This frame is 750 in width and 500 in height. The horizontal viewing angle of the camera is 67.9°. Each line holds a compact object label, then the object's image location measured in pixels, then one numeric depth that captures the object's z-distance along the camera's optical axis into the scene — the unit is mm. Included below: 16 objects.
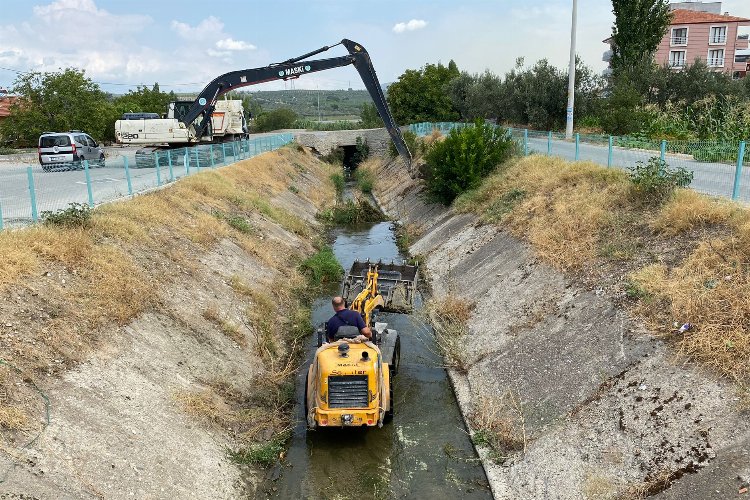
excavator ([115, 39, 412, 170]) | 26766
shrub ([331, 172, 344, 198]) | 43662
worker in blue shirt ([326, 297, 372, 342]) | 9992
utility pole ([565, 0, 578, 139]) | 26297
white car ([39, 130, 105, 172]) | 26727
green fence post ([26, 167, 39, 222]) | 12359
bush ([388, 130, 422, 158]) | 39562
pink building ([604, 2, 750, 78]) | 66812
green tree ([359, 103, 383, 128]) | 78500
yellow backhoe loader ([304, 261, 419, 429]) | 9008
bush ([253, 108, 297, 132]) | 89625
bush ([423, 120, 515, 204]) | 24078
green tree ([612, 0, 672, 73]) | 41656
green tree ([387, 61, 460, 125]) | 59469
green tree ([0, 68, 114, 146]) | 42500
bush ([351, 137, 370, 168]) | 60094
